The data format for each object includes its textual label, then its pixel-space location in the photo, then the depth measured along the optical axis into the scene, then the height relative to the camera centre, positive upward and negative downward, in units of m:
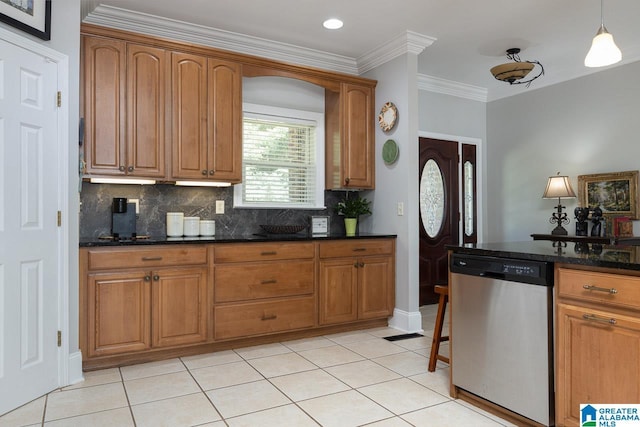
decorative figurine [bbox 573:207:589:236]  4.51 -0.06
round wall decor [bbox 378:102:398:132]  4.27 +0.99
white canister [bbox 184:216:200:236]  3.75 -0.08
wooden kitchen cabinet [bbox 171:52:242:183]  3.56 +0.82
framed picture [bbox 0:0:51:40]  2.38 +1.14
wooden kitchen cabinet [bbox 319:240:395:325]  3.92 -0.60
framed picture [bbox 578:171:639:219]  4.30 +0.24
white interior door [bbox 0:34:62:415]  2.41 -0.06
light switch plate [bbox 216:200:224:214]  4.06 +0.09
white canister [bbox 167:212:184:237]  3.70 -0.07
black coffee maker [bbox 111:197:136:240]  3.51 -0.02
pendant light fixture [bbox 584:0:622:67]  2.56 +0.96
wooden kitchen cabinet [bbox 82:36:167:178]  3.23 +0.83
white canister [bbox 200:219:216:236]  3.82 -0.10
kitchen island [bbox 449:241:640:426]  1.79 -0.49
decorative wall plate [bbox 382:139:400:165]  4.23 +0.63
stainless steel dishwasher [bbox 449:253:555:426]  2.09 -0.60
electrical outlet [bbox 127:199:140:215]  3.69 +0.12
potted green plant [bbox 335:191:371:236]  4.48 +0.05
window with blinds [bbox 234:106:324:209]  4.28 +0.57
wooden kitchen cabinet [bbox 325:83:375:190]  4.39 +0.79
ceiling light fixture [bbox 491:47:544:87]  3.77 +1.28
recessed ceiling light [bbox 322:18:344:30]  3.72 +1.66
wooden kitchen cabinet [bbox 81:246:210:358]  3.00 -0.60
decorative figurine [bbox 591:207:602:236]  4.42 -0.07
